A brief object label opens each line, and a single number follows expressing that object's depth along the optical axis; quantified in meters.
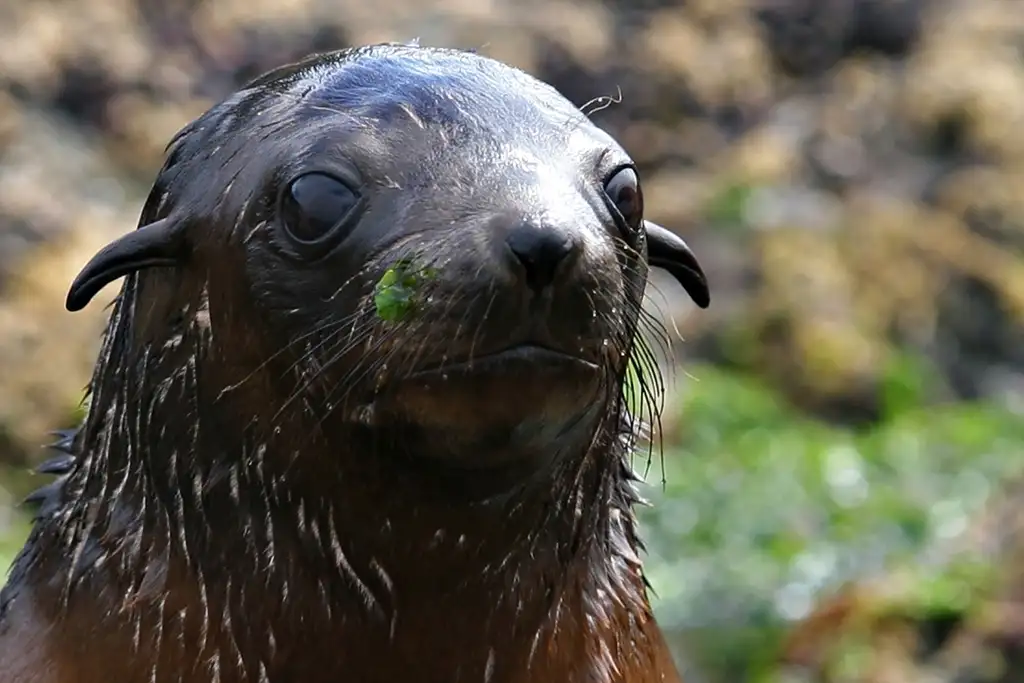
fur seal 5.78
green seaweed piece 5.79
